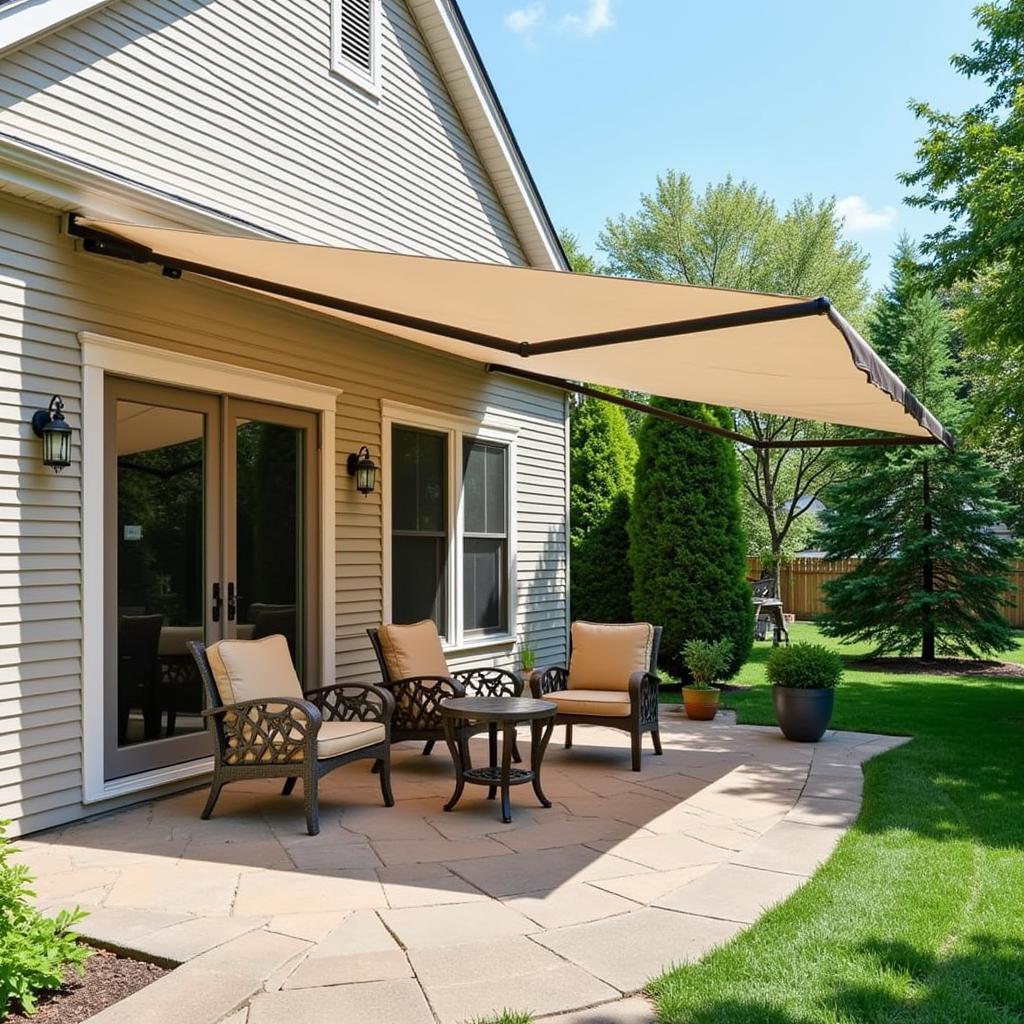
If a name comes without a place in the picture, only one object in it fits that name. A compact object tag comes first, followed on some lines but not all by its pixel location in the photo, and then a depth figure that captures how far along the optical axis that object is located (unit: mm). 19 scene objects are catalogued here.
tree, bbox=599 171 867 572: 20906
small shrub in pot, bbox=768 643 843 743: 7293
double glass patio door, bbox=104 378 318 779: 5410
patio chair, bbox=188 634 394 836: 4910
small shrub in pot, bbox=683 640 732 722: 8492
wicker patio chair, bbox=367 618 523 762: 6238
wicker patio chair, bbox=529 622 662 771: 6355
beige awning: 4289
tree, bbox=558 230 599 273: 22062
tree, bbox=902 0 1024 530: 8109
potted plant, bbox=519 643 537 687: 9383
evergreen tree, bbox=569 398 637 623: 12828
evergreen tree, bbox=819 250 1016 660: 13062
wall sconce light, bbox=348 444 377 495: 7125
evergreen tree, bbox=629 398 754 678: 10570
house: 4895
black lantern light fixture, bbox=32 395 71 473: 4839
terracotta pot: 8484
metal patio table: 5184
